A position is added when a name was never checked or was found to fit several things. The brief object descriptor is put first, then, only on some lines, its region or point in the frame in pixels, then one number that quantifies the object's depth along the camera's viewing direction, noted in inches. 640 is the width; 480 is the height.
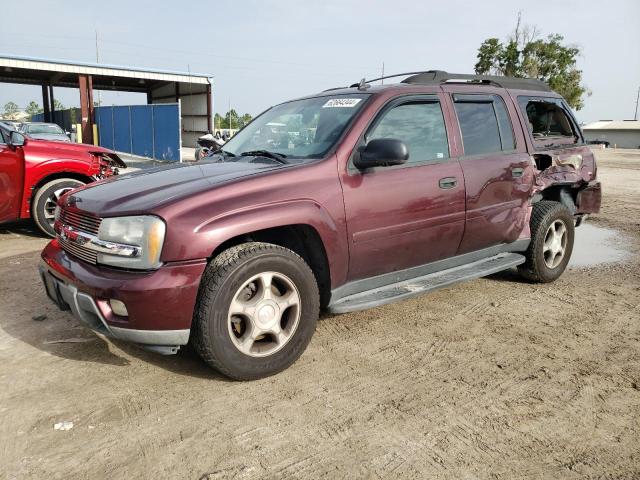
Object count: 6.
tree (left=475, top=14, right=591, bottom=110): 1653.5
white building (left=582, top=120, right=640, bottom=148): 3038.9
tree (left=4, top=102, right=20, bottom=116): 3819.1
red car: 247.4
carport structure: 887.5
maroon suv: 105.3
